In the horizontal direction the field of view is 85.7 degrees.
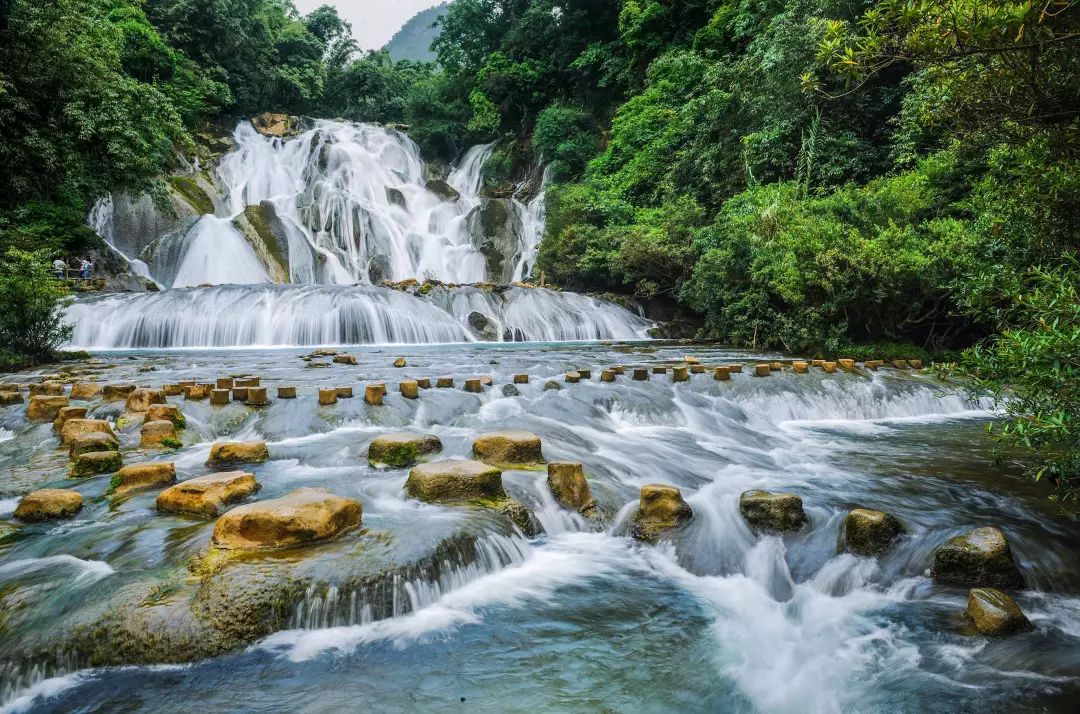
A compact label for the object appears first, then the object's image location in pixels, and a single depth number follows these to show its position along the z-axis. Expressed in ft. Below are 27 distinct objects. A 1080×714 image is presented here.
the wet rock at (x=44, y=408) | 19.35
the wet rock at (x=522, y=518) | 12.71
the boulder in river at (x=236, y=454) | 16.16
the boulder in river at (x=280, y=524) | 10.05
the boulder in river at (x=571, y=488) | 13.98
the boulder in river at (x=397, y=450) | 16.21
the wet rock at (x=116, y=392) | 21.54
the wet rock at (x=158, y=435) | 17.44
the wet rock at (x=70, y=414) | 18.47
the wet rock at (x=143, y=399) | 20.10
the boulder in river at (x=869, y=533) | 12.31
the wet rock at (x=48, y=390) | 21.97
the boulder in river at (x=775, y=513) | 13.47
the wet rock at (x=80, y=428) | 17.15
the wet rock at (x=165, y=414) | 18.51
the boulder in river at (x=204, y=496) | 11.87
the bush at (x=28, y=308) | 30.99
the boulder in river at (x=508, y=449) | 15.92
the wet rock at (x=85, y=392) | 21.89
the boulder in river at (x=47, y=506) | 12.05
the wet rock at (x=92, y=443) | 15.48
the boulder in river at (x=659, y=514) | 13.42
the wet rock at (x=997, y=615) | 9.36
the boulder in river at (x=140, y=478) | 13.33
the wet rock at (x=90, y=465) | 14.71
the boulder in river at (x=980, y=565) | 10.96
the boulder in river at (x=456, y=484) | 13.04
